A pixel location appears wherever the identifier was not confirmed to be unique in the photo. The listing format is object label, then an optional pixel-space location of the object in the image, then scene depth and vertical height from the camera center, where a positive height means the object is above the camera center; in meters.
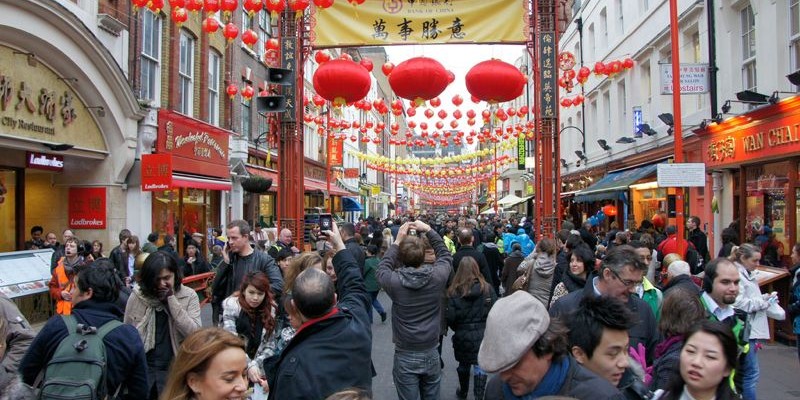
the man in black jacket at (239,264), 6.02 -0.49
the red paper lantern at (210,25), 11.52 +3.69
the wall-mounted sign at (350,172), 41.40 +2.96
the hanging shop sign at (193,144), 16.02 +2.12
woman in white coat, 5.57 -0.86
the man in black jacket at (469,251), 7.73 -0.49
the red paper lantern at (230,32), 11.78 +3.66
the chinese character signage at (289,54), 9.55 +2.58
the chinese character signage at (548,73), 9.37 +2.21
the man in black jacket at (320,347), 3.17 -0.73
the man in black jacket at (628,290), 4.21 -0.55
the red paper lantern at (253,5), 10.48 +3.69
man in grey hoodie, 5.39 -0.84
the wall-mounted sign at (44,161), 11.86 +1.15
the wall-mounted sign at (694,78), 11.36 +2.56
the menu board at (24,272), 9.00 -0.86
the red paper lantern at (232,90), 17.58 +3.73
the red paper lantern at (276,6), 9.69 +3.45
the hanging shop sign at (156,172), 14.16 +1.08
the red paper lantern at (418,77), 8.12 +1.88
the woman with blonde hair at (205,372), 2.54 -0.67
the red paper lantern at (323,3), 9.42 +3.34
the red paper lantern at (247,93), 17.49 +3.65
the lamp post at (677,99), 9.65 +1.86
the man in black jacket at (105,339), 3.65 -0.74
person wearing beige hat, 2.45 -0.59
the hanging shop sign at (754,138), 11.88 +1.66
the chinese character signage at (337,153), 34.29 +3.60
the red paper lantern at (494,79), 8.19 +1.85
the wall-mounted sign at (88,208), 14.32 +0.22
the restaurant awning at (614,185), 19.09 +0.99
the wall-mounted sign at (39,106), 10.88 +2.23
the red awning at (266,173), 23.13 +1.72
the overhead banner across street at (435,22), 9.35 +3.04
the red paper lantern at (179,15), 11.20 +3.78
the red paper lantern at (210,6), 10.58 +3.78
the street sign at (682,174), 9.49 +0.61
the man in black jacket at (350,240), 9.61 -0.41
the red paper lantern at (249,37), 11.95 +3.57
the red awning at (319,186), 29.38 +1.51
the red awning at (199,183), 15.77 +0.96
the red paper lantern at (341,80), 8.20 +1.88
